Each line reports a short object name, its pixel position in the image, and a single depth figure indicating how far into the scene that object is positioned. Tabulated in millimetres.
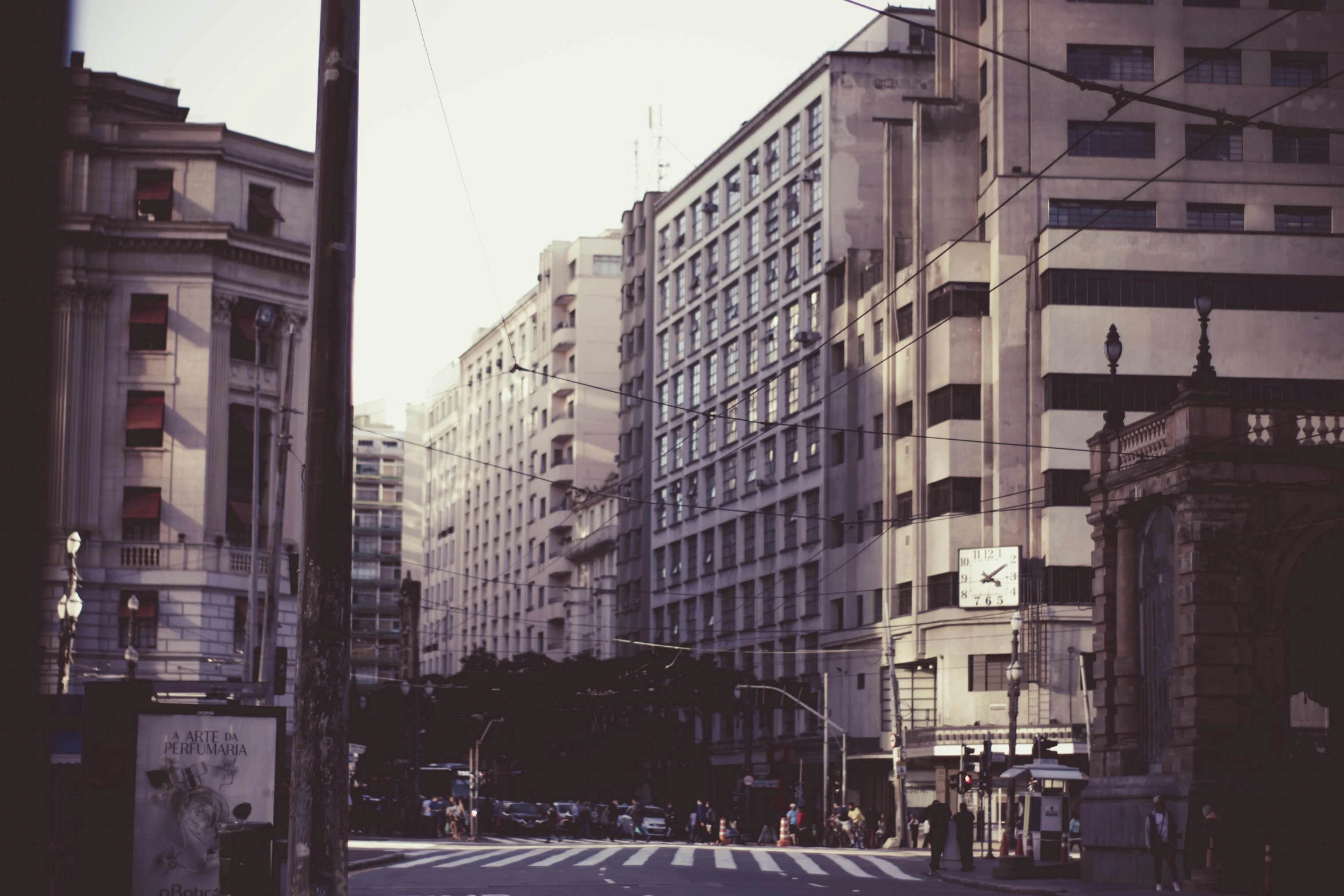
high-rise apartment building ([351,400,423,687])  160750
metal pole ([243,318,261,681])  41875
